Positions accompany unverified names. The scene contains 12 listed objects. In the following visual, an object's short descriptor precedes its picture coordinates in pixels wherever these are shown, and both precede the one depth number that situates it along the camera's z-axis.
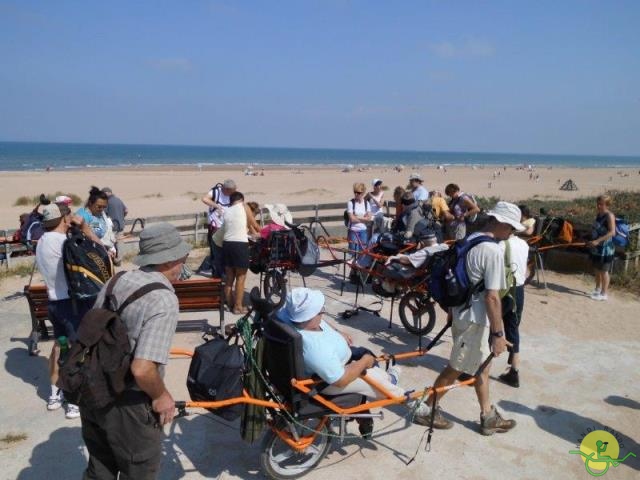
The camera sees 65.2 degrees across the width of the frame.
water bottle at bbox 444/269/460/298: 3.82
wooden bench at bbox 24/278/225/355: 5.40
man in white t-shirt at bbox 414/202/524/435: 3.68
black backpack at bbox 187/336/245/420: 3.04
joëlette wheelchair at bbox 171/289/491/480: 3.14
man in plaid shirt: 2.33
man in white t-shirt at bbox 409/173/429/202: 9.66
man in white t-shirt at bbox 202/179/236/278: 7.65
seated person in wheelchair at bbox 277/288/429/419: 3.23
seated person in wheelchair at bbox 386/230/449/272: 5.74
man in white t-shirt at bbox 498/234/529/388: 4.53
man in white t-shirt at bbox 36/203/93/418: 4.06
